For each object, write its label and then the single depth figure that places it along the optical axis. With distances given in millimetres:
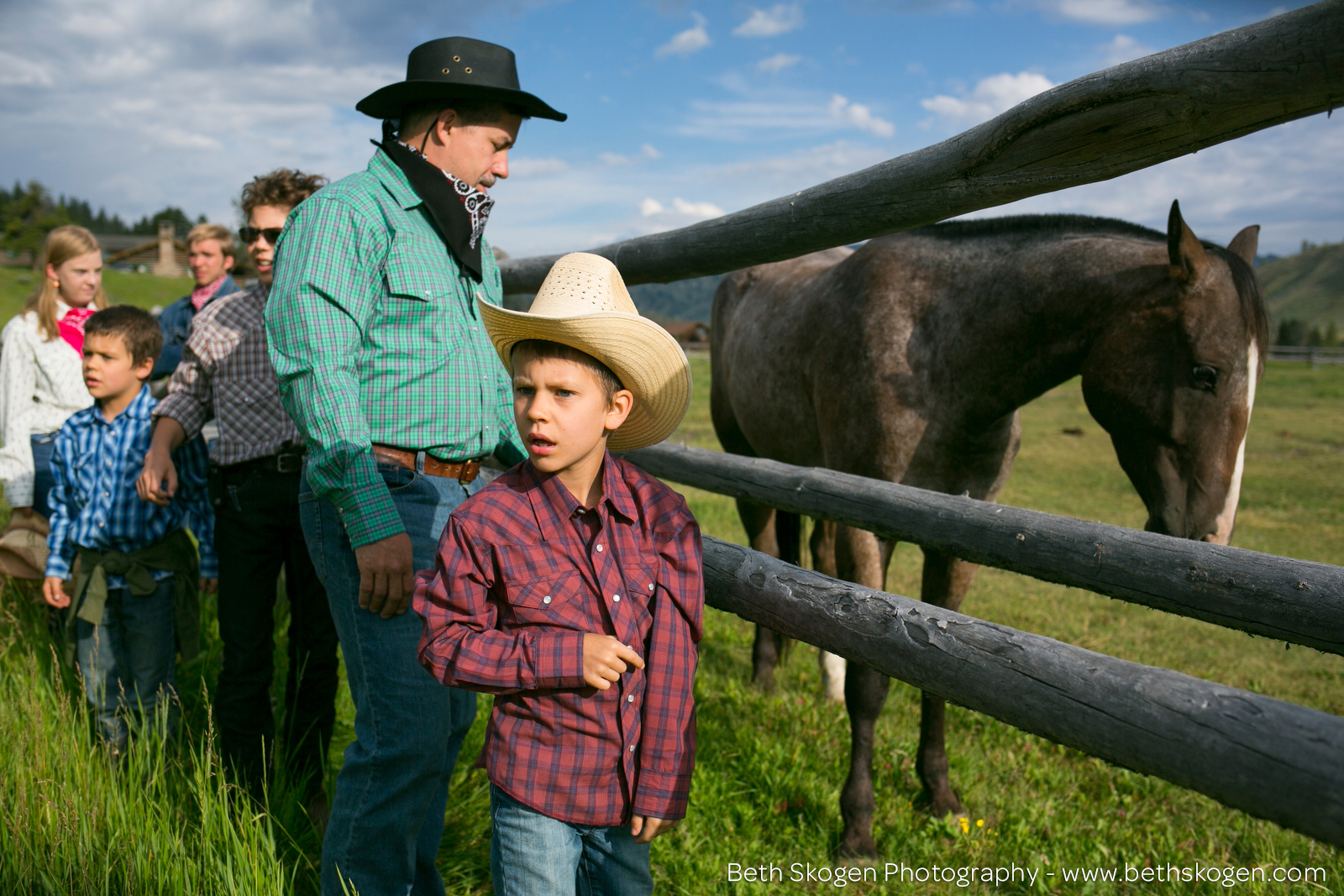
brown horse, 2809
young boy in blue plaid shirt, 3189
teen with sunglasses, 3037
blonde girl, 4188
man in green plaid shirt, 2004
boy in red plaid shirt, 1606
